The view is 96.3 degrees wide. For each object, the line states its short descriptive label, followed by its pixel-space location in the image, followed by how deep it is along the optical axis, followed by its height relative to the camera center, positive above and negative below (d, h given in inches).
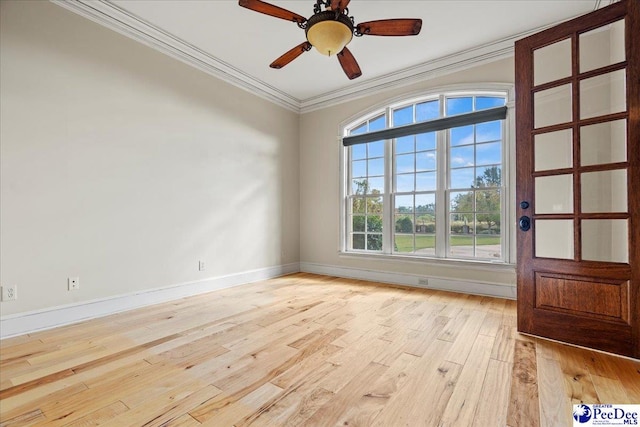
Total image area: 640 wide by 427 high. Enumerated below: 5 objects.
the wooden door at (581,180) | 80.6 +11.9
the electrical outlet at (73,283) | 106.0 -24.8
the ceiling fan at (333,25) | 83.3 +58.5
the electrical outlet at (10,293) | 92.7 -25.0
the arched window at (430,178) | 144.3 +22.9
